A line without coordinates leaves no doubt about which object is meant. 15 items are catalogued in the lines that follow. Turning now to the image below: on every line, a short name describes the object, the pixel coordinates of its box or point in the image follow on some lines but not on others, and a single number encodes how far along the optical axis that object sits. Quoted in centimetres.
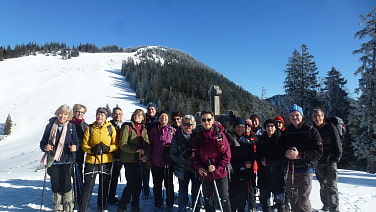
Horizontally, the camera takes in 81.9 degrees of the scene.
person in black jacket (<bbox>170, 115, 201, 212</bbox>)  400
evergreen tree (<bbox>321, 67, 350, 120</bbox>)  2099
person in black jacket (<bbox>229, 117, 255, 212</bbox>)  414
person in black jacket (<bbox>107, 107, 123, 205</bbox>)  491
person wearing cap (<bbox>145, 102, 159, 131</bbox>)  549
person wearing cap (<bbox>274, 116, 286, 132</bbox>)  498
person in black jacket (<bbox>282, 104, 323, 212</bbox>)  355
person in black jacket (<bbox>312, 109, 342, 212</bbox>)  426
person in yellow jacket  404
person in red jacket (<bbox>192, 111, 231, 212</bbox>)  354
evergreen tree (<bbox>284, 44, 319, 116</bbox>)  2184
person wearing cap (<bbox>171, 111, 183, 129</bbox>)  500
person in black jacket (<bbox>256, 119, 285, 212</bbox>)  391
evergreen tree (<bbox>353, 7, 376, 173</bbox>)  1452
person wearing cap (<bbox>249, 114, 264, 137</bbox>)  574
